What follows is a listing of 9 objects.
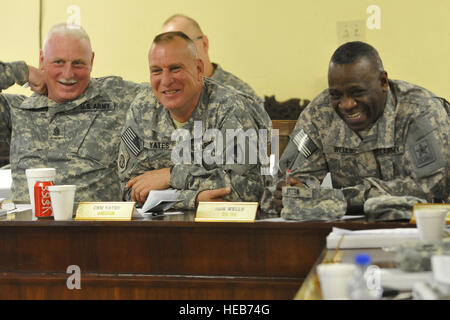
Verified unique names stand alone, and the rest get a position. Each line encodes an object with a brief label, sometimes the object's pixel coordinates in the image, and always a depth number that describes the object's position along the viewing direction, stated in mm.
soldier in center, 6156
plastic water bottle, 3868
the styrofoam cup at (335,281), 3919
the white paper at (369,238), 5249
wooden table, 5573
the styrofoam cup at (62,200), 5707
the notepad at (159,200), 5750
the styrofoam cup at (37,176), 5780
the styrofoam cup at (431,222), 5227
